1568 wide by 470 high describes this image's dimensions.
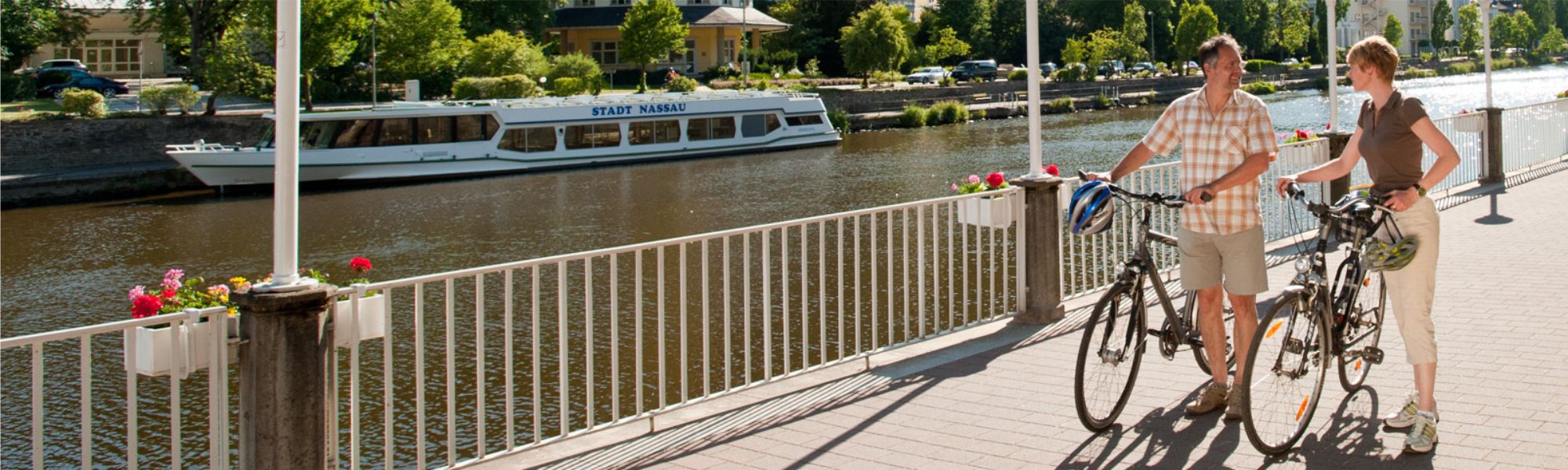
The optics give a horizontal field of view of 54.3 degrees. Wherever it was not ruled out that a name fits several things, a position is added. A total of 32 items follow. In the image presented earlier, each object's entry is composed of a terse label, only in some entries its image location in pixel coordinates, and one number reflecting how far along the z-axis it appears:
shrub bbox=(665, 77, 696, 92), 56.00
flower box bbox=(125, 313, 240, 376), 5.36
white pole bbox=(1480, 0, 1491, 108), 18.64
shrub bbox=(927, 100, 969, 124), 56.56
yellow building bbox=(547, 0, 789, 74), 73.44
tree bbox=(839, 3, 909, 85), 65.81
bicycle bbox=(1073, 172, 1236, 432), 6.38
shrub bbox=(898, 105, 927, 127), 55.00
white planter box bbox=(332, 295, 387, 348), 5.74
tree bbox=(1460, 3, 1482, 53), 124.19
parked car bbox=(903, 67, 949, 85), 70.75
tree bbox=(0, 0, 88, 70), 50.65
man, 6.39
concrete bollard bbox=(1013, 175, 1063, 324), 9.26
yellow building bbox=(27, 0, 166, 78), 63.94
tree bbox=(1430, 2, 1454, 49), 130.62
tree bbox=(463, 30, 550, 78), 53.00
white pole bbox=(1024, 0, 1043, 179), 9.38
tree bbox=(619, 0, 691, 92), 60.72
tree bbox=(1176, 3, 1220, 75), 86.06
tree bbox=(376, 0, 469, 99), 49.78
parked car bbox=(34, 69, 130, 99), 51.16
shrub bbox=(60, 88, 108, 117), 38.41
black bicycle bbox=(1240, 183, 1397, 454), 6.04
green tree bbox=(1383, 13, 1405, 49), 117.19
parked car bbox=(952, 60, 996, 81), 76.06
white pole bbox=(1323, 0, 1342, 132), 14.34
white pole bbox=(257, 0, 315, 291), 5.47
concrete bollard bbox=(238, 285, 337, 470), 5.43
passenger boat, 35.88
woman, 6.17
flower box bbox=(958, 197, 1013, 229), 9.15
